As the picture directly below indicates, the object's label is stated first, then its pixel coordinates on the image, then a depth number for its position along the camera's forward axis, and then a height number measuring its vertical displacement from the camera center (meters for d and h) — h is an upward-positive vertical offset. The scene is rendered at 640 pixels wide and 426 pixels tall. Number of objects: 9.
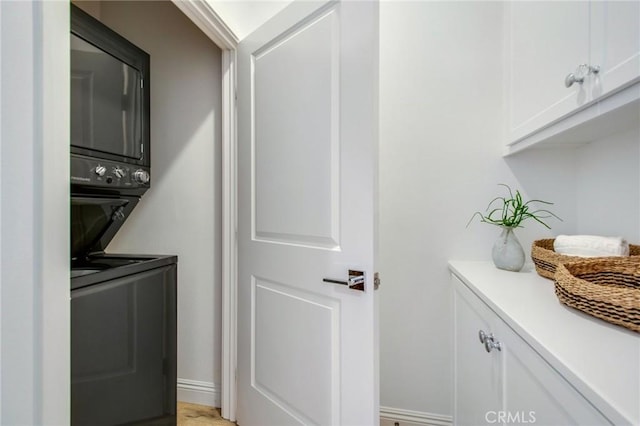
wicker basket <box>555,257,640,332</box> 0.64 -0.19
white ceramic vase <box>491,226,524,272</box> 1.31 -0.18
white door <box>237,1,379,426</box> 1.03 -0.01
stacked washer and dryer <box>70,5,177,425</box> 1.05 -0.22
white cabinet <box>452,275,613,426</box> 0.54 -0.42
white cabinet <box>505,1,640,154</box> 0.77 +0.47
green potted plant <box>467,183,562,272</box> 1.31 -0.04
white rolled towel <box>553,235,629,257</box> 0.96 -0.12
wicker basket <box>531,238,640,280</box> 0.99 -0.17
